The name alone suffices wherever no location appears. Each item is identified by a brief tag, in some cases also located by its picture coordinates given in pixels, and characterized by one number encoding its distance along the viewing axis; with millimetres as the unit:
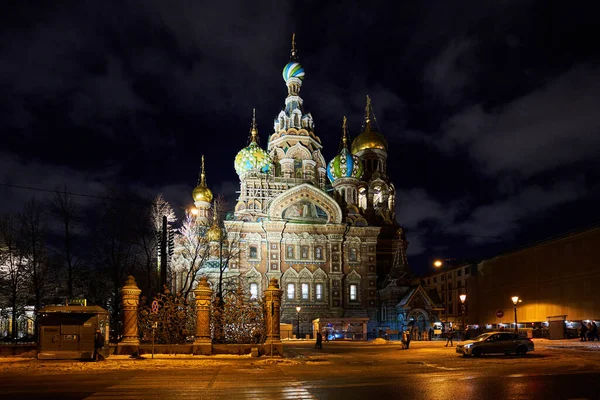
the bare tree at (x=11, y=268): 38125
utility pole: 26625
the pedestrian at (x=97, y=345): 22406
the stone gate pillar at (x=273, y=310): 25297
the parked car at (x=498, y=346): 24797
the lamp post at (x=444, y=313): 59447
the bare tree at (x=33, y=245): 38188
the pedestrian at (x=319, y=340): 35188
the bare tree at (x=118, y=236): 38969
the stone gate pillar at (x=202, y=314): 24906
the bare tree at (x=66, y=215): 37469
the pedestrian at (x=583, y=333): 35875
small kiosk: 22391
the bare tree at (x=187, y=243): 40316
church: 58938
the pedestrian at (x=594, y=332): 36000
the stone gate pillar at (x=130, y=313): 25125
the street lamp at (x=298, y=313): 54772
